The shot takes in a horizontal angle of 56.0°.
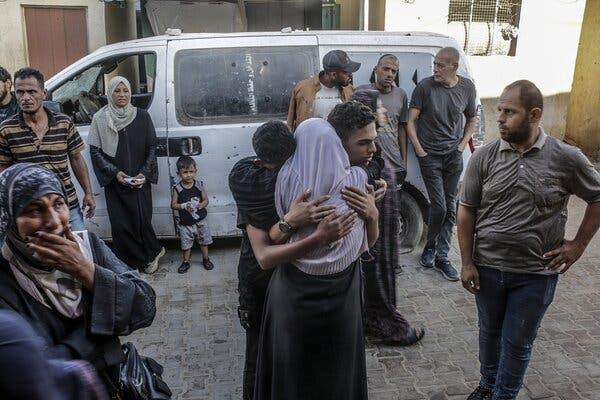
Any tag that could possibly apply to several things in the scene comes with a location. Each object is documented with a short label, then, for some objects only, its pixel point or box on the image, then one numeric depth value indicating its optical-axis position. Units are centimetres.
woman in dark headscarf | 182
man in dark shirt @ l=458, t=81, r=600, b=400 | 284
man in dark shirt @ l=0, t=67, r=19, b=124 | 470
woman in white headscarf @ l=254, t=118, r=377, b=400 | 244
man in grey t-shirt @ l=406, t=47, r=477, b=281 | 521
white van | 550
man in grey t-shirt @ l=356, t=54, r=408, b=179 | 496
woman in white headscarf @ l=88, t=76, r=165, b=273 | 507
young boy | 543
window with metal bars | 903
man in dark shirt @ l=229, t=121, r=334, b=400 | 243
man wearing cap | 483
